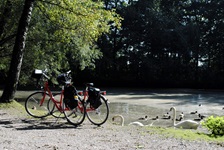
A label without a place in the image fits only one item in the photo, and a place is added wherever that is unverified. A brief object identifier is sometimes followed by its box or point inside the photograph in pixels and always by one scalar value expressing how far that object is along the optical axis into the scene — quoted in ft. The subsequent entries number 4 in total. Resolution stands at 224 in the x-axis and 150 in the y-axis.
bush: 22.11
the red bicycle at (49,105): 24.17
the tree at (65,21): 30.76
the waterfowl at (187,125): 35.58
